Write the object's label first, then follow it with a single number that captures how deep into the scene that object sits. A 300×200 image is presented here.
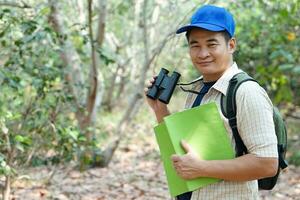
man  1.62
